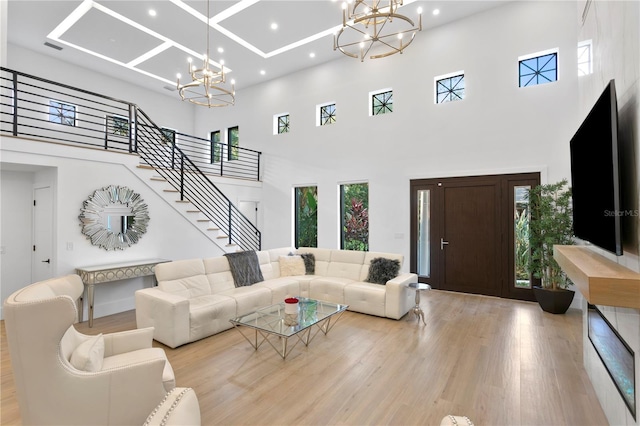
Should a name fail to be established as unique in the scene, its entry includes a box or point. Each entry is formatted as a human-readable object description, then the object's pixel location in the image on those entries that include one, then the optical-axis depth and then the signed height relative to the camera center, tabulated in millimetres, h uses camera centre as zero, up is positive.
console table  4273 -837
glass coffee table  3176 -1147
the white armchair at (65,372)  1616 -936
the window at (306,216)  8125 -1
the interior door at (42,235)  4598 -292
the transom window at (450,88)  6035 +2579
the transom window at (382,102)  6891 +2604
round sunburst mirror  4691 -19
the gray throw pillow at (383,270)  4879 -869
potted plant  4562 -329
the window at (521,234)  5375 -319
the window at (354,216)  7324 +0
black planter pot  4570 -1255
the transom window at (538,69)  5234 +2571
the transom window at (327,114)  7777 +2622
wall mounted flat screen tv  1658 +255
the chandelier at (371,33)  5965 +3845
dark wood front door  5523 -332
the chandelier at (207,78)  4574 +2108
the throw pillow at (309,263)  5746 -885
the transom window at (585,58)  2718 +1477
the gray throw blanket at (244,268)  4801 -837
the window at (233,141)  9492 +2386
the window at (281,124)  8656 +2640
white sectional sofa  3623 -1095
